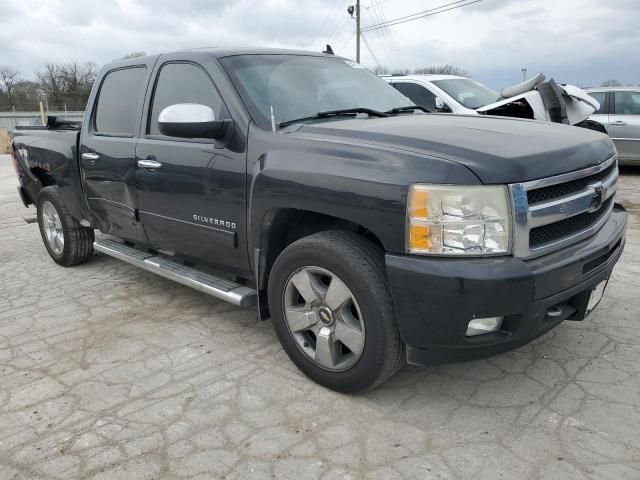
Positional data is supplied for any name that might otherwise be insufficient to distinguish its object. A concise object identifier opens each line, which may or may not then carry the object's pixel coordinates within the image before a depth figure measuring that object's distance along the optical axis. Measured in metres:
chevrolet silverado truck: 2.25
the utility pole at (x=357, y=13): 30.59
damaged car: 6.57
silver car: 9.52
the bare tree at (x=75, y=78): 48.94
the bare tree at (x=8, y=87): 44.03
